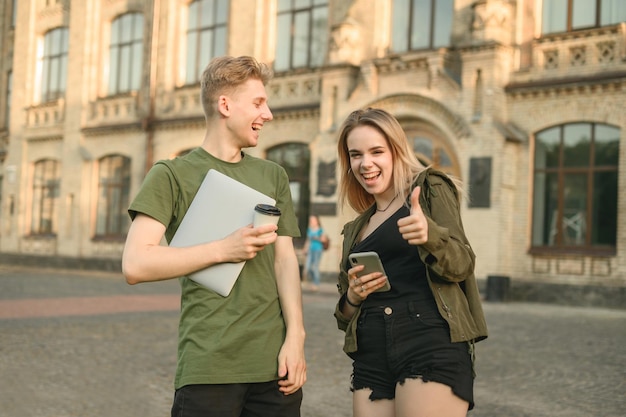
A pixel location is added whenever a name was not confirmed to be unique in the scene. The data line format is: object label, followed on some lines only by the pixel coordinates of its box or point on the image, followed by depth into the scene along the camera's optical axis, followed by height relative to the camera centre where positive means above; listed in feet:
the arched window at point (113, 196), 88.94 +2.86
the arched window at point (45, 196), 96.99 +2.69
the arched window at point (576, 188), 54.54 +3.78
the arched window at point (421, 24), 63.57 +17.50
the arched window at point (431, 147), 60.75 +6.91
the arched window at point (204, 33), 81.41 +20.42
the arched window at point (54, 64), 97.86 +19.56
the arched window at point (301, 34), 72.90 +18.63
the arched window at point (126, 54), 89.30 +19.52
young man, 8.96 -0.55
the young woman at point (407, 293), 9.32 -0.75
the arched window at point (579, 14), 55.72 +16.62
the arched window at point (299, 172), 72.79 +5.35
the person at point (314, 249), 61.93 -1.60
